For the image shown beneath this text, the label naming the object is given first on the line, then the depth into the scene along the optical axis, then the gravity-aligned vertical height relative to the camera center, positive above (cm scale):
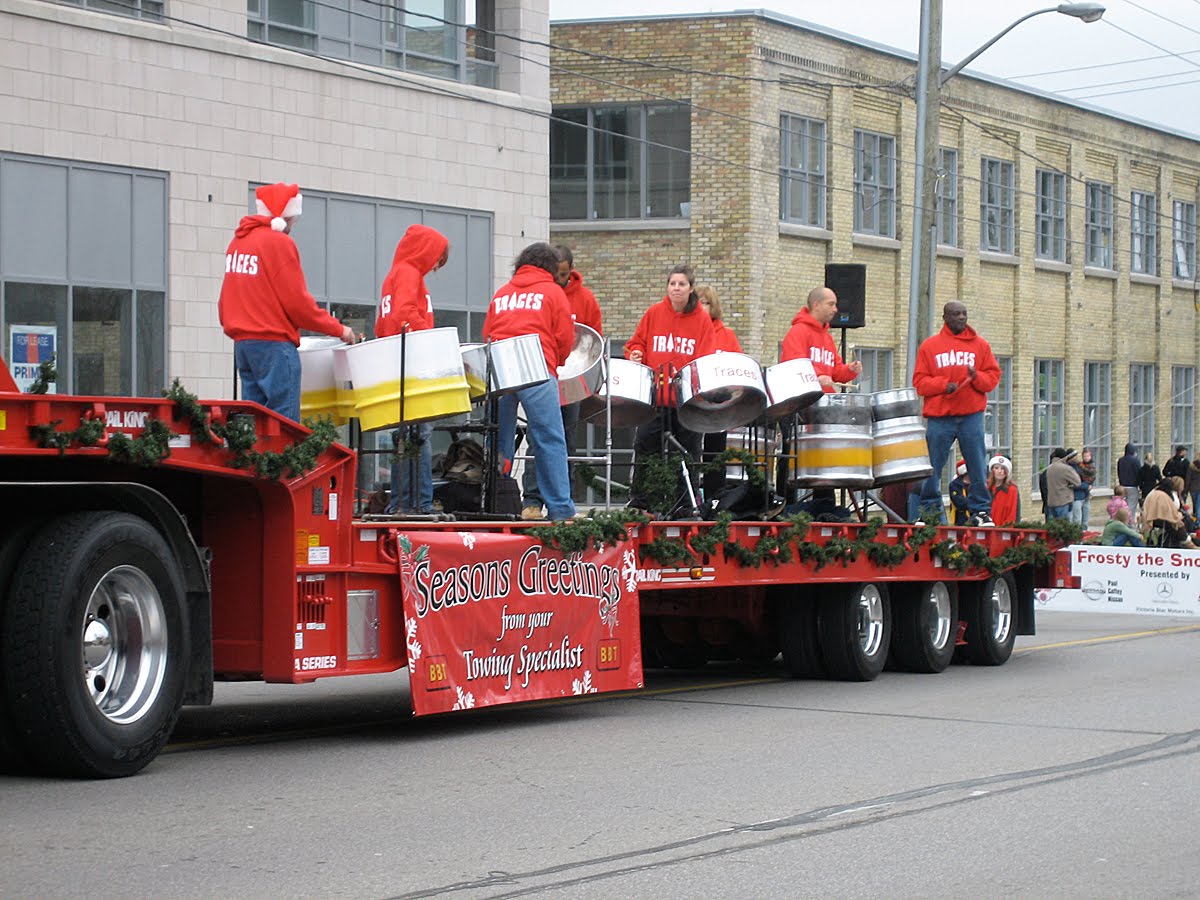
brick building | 3288 +467
